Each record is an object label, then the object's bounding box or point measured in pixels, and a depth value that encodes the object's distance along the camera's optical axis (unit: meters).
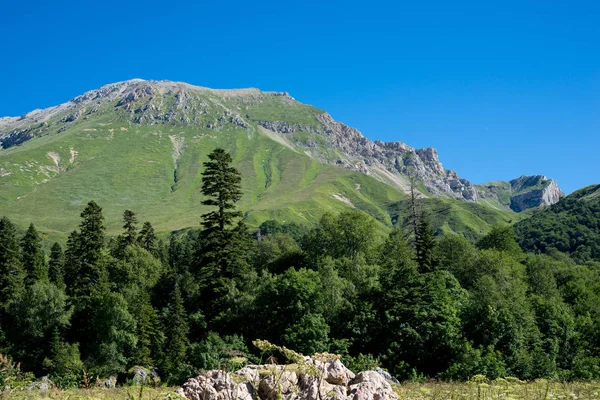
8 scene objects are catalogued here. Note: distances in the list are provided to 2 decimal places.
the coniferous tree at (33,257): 74.38
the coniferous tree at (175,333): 49.56
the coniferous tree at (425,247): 55.91
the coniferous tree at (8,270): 58.59
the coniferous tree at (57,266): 82.21
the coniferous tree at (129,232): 82.41
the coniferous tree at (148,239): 93.50
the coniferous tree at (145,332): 51.84
